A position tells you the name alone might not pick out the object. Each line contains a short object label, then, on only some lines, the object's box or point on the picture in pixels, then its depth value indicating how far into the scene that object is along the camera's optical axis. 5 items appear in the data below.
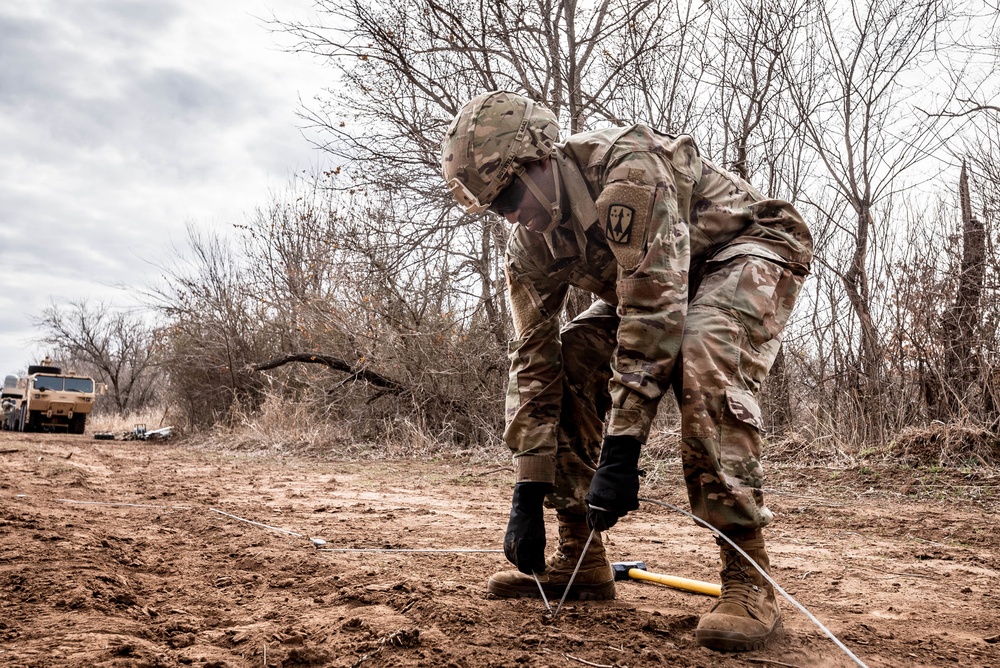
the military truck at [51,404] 21.33
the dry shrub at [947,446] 5.89
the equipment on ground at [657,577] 2.67
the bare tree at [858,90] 7.93
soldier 2.21
